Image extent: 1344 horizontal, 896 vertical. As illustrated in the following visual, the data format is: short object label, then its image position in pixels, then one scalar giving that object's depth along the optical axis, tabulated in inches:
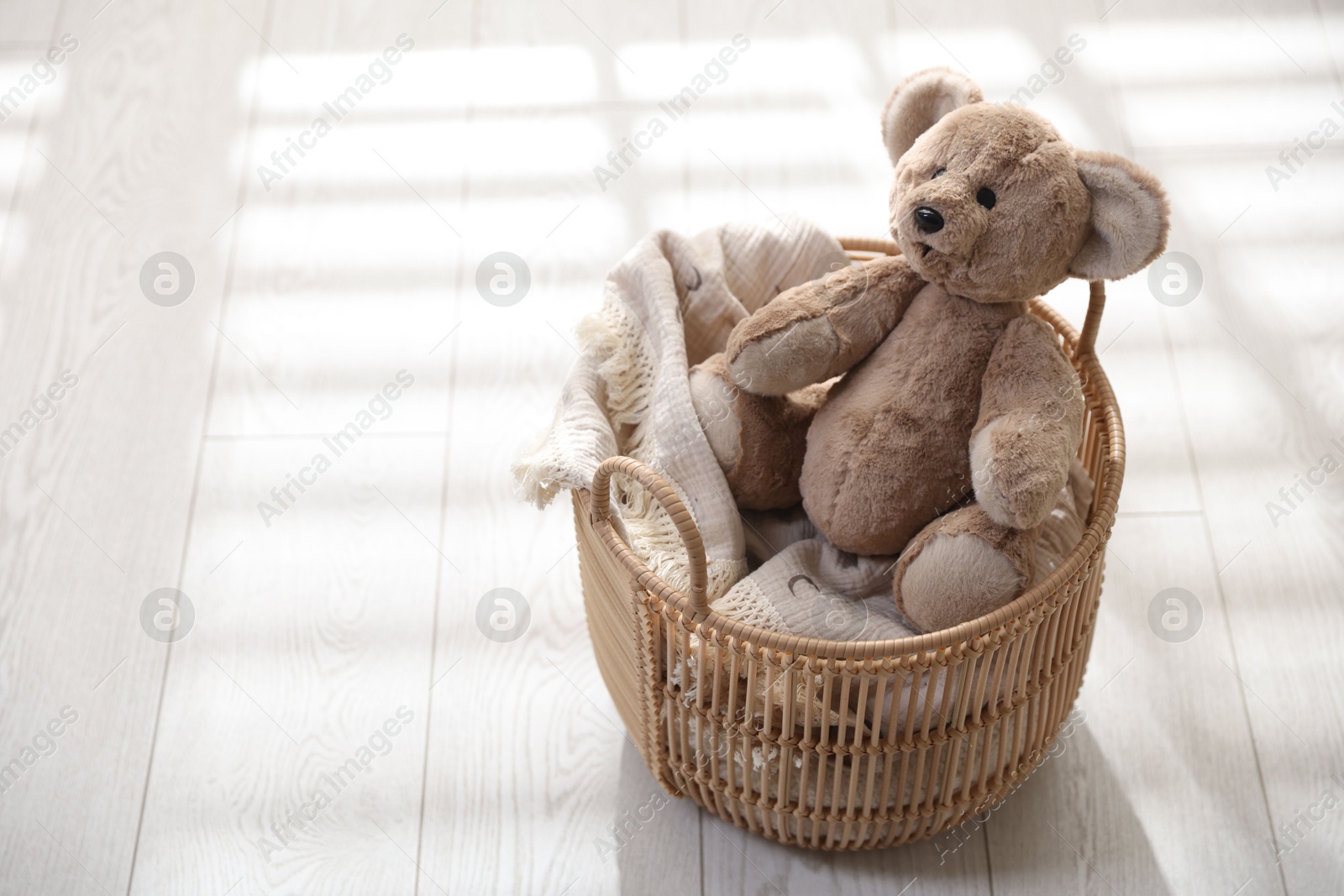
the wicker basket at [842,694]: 67.9
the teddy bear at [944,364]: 68.4
